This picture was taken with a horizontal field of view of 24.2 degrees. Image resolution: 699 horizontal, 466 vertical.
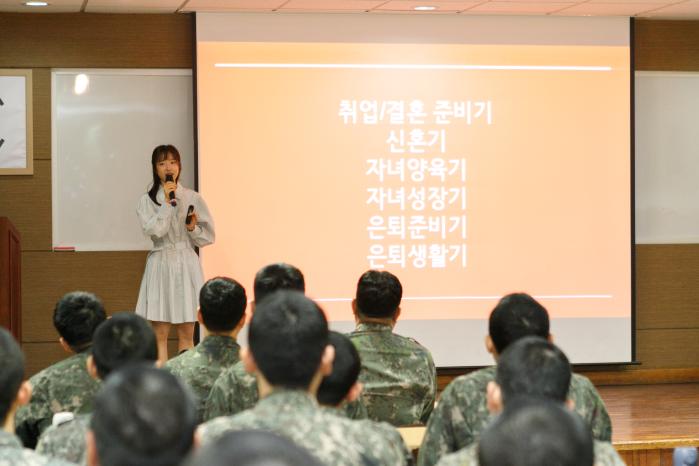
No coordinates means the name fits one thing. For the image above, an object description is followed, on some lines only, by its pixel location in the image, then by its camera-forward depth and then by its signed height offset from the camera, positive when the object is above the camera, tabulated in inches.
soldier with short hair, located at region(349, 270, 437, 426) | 232.9 -23.2
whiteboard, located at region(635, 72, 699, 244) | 464.4 +15.5
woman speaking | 392.0 -8.6
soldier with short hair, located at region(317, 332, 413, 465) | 156.2 -16.3
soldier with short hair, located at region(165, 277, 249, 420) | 221.1 -17.8
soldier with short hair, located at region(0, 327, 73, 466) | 120.4 -13.6
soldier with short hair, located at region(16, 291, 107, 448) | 197.9 -22.1
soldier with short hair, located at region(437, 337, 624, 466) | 132.6 -13.6
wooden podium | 361.6 -15.1
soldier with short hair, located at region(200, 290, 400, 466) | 115.6 -12.7
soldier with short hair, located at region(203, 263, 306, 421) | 195.8 -21.9
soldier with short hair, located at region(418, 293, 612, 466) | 178.7 -21.1
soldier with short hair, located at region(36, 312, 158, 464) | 167.2 -13.7
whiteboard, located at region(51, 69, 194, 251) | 425.7 +18.1
